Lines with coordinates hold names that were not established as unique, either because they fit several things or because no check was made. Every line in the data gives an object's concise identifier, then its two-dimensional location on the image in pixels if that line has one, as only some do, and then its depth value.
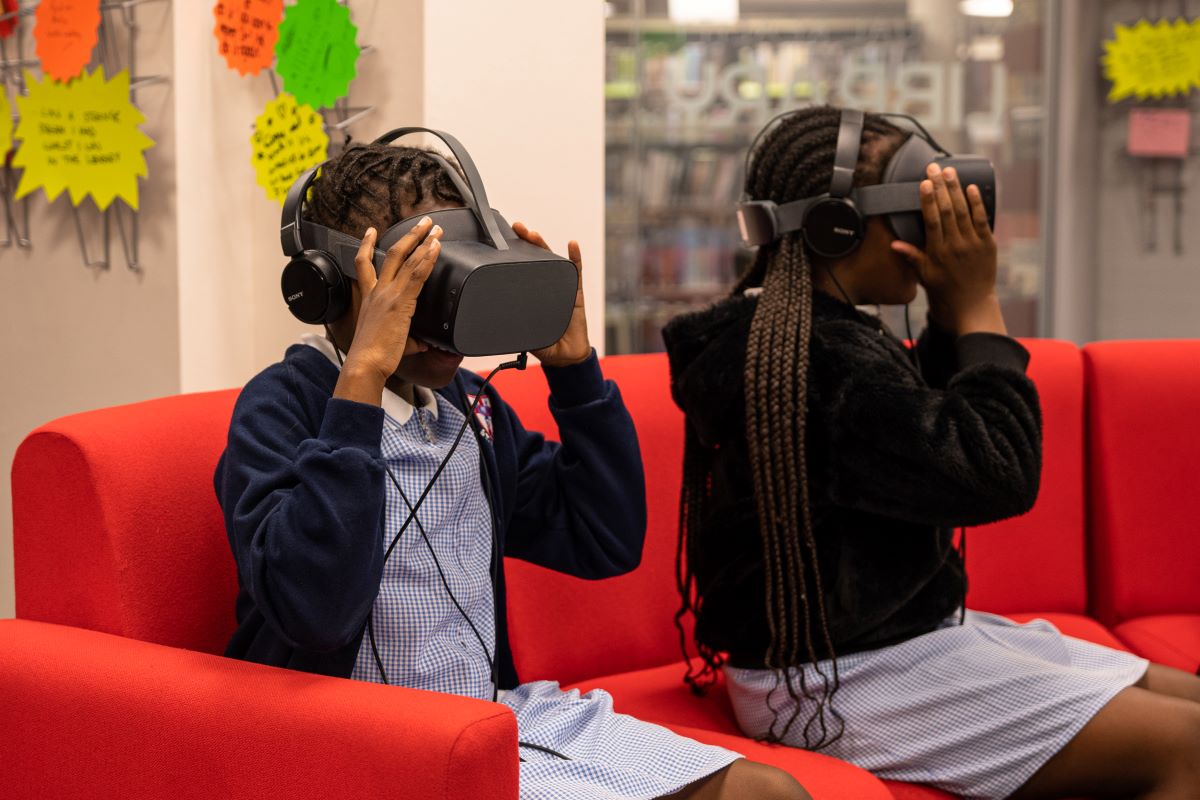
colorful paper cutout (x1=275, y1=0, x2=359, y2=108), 1.91
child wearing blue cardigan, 1.14
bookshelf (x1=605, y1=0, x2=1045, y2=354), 4.10
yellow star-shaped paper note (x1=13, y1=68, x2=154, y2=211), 2.09
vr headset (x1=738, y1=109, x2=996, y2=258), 1.55
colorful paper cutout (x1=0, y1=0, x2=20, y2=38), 2.20
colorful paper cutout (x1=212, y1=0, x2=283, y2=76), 1.98
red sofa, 1.05
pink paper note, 3.74
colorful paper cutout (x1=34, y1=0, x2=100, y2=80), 2.09
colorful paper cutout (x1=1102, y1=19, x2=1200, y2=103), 3.67
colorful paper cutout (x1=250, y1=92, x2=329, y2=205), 1.94
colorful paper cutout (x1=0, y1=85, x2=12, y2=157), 2.26
